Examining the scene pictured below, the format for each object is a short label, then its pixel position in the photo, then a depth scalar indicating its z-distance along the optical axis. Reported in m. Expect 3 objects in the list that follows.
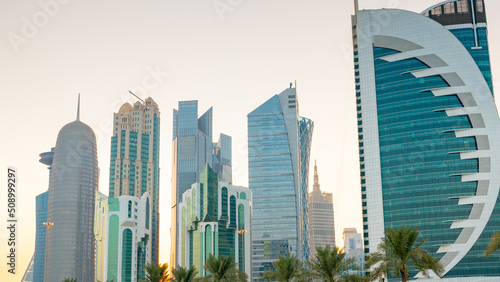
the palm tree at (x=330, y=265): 69.81
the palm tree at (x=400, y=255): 61.44
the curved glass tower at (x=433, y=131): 152.50
